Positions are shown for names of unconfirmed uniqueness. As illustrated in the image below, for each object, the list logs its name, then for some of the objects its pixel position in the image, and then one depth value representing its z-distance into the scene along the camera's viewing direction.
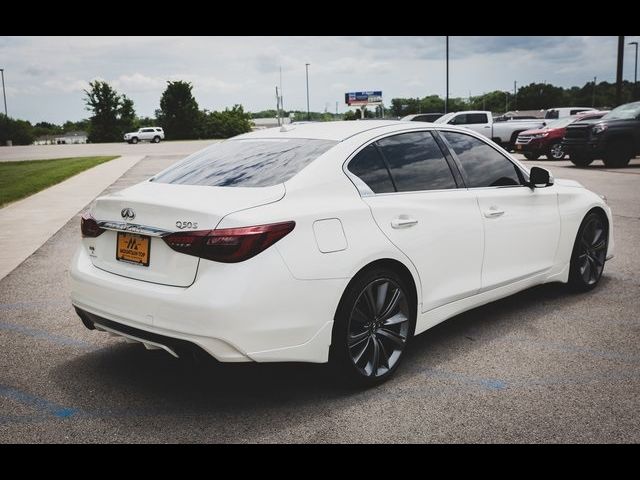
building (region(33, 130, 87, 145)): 109.75
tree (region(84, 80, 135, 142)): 81.31
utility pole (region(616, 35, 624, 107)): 27.98
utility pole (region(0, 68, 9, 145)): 73.50
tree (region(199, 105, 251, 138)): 87.56
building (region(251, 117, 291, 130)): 134.25
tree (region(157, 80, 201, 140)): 86.88
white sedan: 3.19
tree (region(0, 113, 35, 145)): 71.50
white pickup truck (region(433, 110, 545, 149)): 27.27
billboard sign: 92.36
